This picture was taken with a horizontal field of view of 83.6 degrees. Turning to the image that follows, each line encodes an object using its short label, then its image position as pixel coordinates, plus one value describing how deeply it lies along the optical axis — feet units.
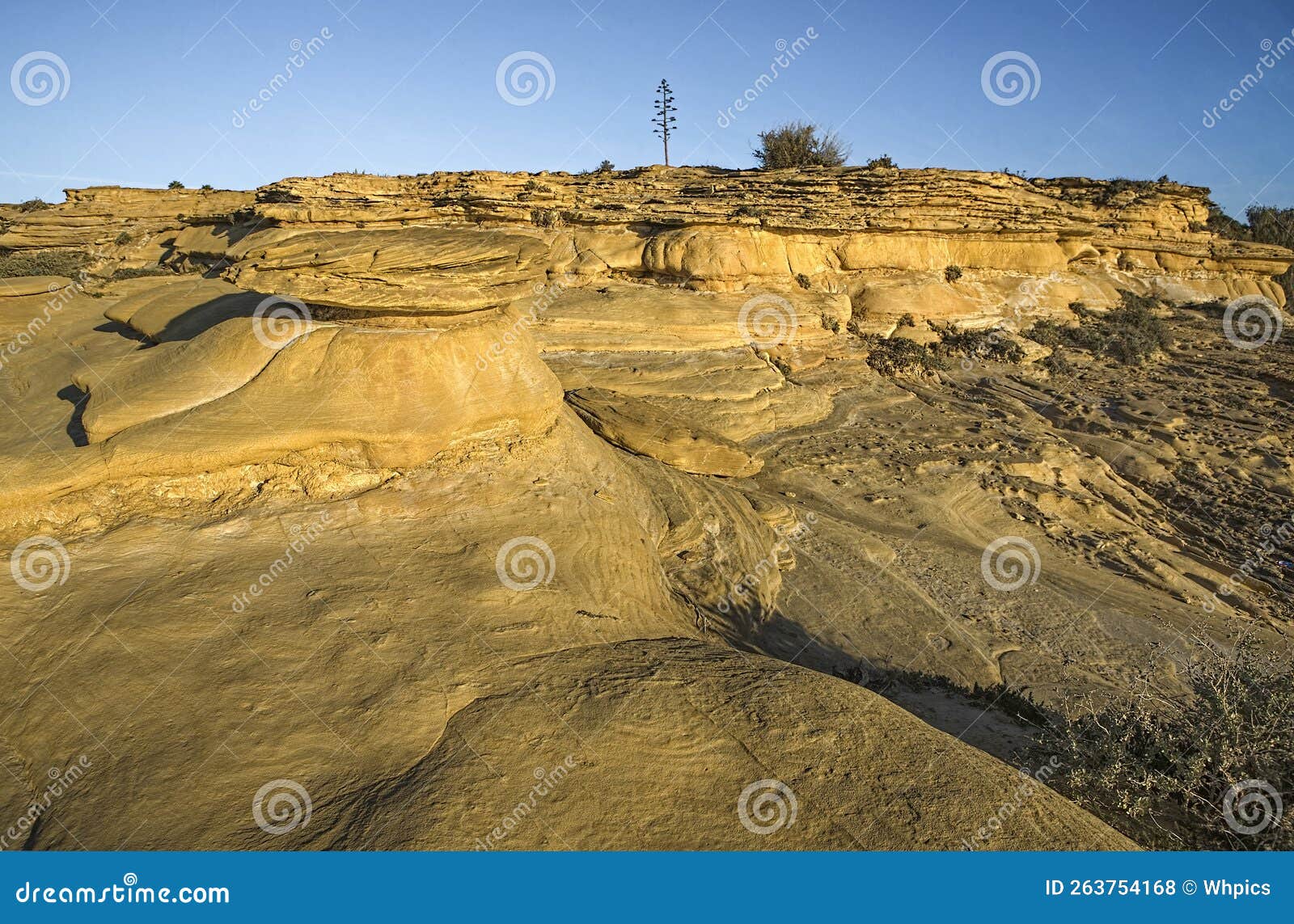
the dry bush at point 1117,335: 51.67
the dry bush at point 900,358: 47.39
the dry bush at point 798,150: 79.30
